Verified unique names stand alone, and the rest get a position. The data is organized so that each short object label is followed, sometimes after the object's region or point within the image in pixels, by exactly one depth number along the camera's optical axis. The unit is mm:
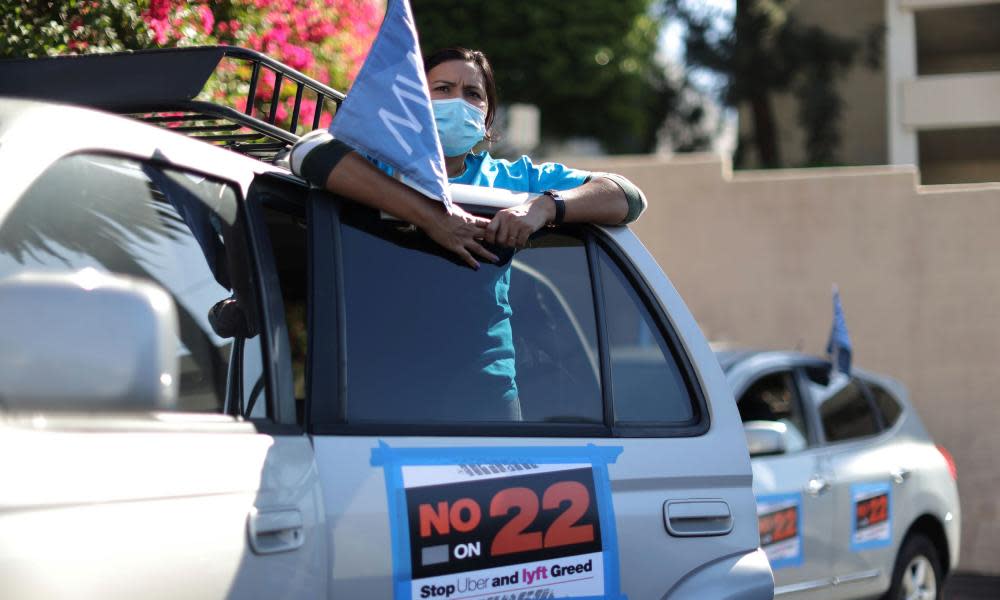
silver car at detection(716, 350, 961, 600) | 6465
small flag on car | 7363
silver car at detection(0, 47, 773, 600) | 1924
